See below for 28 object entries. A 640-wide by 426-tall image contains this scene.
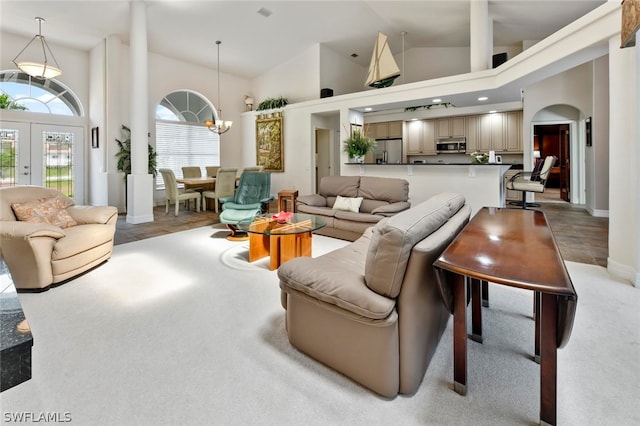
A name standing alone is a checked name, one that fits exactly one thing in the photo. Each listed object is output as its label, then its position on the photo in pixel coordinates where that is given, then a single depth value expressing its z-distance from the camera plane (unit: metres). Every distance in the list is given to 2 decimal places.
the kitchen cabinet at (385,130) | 9.09
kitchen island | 5.20
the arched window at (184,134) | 8.07
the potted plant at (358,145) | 6.10
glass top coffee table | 3.35
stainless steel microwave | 8.23
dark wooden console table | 1.16
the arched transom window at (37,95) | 6.35
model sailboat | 5.69
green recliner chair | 4.63
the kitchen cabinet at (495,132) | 7.55
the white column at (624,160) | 2.80
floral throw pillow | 3.04
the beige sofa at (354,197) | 4.37
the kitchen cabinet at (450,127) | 8.24
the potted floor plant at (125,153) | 6.95
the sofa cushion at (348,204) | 4.67
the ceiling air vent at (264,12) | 6.35
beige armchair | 2.67
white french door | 6.39
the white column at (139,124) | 5.71
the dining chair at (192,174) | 7.58
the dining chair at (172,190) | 6.59
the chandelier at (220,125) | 7.38
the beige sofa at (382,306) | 1.46
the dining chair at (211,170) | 8.23
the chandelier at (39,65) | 4.83
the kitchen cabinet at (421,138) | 8.66
